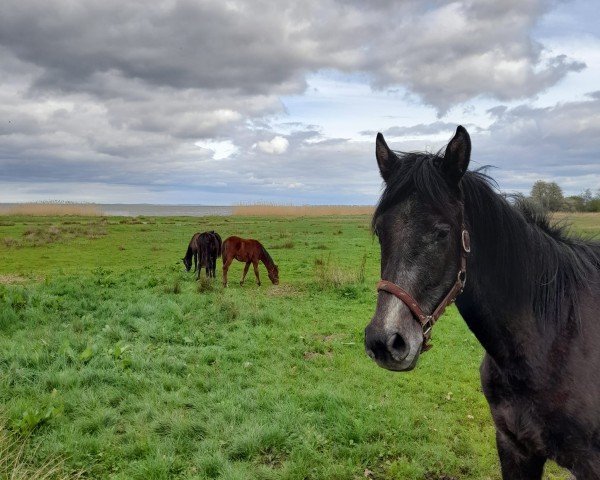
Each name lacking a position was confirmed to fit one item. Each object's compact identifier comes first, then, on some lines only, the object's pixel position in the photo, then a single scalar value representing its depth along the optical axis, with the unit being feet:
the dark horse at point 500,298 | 8.52
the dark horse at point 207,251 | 52.29
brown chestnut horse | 52.20
